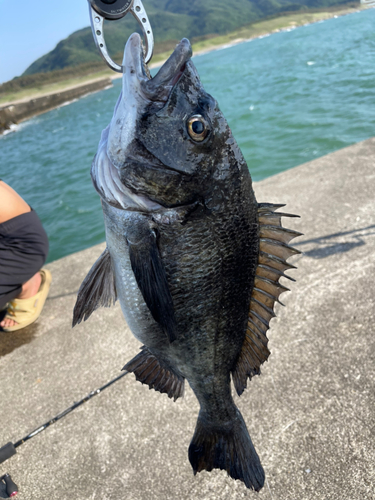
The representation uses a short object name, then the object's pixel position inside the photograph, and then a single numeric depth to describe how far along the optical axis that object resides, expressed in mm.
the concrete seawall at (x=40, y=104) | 45031
